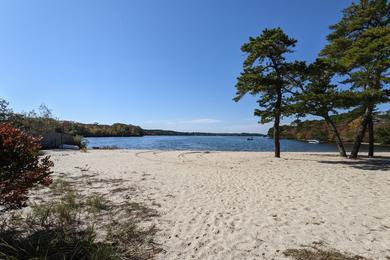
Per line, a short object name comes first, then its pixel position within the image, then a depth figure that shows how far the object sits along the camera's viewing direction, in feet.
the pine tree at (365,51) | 44.84
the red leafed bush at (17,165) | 14.19
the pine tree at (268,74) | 52.52
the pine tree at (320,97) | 45.93
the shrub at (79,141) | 106.70
